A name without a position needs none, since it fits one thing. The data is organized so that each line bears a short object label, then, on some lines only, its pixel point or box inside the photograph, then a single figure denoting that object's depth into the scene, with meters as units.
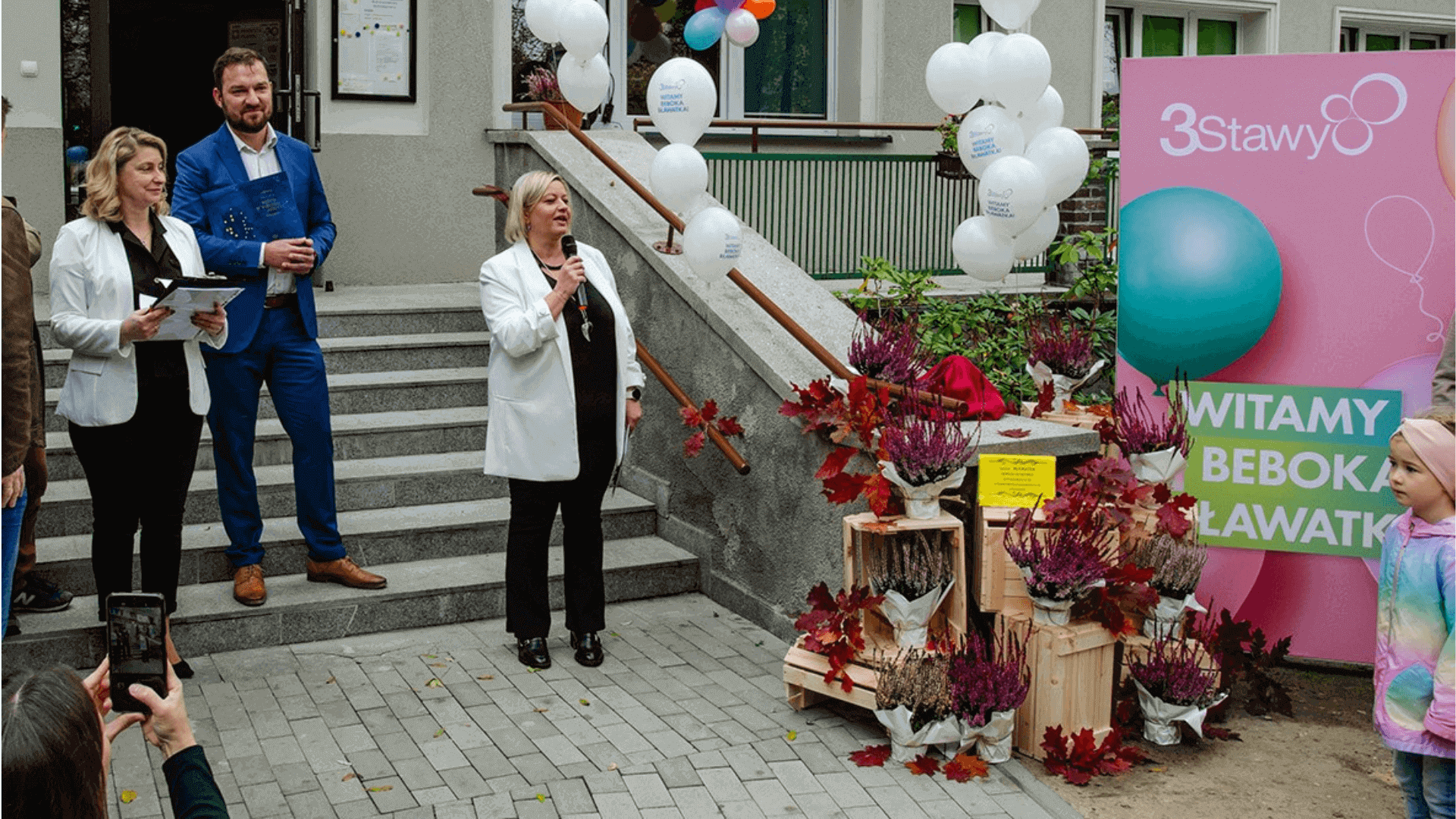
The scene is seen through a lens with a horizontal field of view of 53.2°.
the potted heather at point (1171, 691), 4.64
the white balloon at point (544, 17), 6.51
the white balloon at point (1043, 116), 6.21
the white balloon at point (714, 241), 5.68
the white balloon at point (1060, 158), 5.96
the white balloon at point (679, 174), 5.84
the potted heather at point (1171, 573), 4.86
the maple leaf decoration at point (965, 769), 4.39
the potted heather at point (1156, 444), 5.00
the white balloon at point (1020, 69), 5.87
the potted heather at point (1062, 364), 5.79
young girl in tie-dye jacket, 3.76
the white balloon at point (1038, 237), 6.44
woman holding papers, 4.73
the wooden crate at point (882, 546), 4.69
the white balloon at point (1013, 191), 5.74
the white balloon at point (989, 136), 6.07
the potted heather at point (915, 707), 4.48
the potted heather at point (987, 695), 4.42
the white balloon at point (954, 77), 6.05
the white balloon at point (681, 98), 5.88
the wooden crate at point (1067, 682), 4.50
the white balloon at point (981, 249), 6.05
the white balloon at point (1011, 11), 5.99
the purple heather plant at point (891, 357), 5.34
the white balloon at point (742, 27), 9.47
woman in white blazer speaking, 5.11
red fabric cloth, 5.37
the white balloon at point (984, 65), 6.00
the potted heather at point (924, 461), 4.62
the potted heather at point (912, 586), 4.64
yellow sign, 4.86
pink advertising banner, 5.34
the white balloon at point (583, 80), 6.83
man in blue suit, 5.40
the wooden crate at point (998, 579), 4.73
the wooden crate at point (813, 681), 4.73
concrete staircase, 5.36
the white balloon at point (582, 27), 6.46
